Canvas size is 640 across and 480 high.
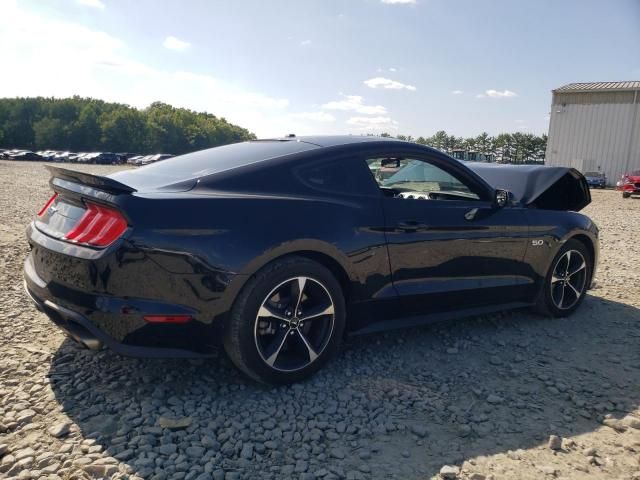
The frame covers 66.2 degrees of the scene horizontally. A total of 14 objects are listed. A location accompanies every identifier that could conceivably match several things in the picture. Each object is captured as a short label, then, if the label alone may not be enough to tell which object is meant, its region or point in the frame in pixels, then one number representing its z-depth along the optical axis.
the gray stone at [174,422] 2.47
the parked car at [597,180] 33.84
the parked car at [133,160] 60.42
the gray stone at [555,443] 2.44
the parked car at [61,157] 66.75
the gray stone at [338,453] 2.31
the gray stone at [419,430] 2.52
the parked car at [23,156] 62.56
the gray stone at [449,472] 2.19
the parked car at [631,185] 20.78
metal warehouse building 36.72
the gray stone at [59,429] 2.35
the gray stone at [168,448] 2.27
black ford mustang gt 2.50
